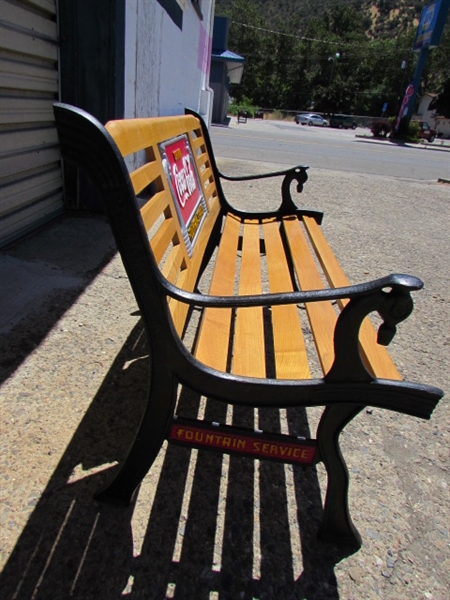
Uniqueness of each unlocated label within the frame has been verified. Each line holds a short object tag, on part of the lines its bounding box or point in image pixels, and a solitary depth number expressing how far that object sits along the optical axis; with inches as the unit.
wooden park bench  46.4
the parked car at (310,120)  2014.0
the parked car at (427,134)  1648.9
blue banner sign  1165.7
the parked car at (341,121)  2118.6
